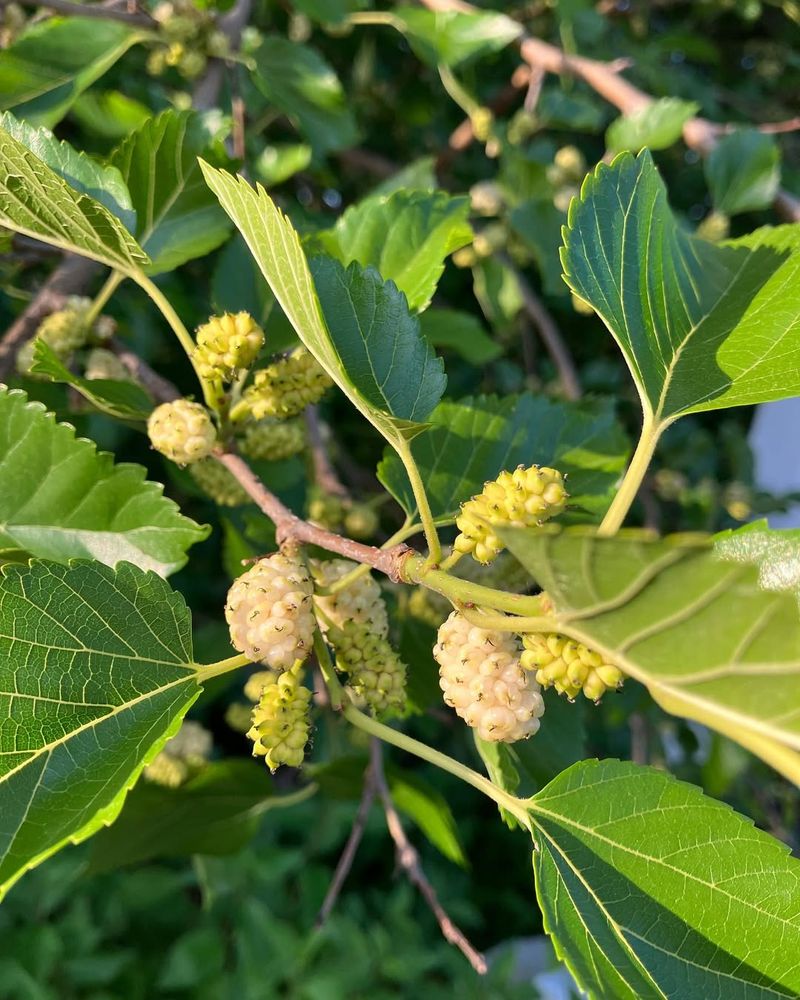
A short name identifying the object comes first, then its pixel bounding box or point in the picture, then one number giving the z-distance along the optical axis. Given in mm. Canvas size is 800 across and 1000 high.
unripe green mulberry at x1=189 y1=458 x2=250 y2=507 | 200
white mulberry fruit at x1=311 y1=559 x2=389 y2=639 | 153
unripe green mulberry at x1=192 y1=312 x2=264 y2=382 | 152
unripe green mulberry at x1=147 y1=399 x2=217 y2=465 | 156
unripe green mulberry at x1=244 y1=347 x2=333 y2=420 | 158
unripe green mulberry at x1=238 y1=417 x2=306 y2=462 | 188
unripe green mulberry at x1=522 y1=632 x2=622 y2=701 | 108
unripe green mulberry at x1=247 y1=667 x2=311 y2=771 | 131
